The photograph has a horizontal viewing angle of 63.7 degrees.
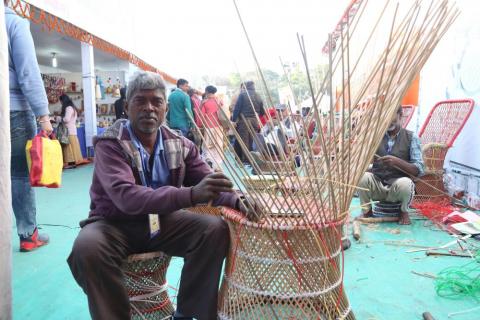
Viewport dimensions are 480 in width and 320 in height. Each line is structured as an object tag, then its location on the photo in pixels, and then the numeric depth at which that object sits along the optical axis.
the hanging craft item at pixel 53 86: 7.96
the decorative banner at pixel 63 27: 4.16
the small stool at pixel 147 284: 1.46
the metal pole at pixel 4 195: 1.25
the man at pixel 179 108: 5.07
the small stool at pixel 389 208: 3.26
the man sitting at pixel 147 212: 1.27
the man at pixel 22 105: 2.12
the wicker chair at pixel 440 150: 3.57
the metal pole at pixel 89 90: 6.41
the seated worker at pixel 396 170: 3.09
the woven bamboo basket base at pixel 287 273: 1.20
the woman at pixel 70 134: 6.09
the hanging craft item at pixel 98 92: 7.51
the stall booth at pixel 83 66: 5.19
